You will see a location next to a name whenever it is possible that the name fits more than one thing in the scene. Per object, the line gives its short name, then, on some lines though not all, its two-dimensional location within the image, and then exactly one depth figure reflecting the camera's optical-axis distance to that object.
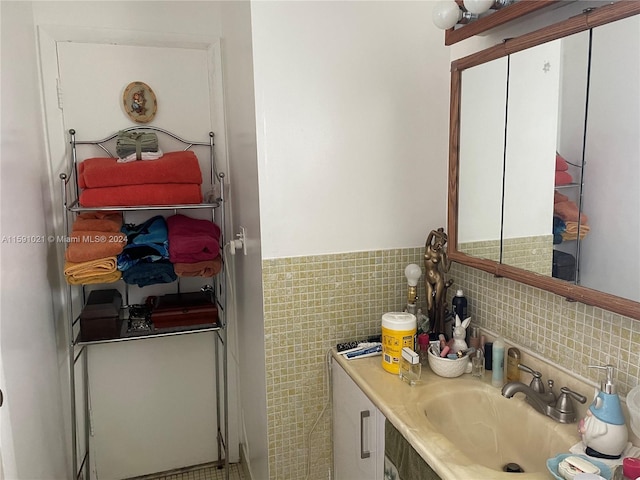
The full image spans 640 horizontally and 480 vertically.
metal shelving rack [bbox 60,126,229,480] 1.92
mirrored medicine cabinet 1.01
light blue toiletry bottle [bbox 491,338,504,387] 1.38
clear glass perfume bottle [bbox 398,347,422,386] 1.41
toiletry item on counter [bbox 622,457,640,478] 0.90
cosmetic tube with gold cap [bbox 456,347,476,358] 1.46
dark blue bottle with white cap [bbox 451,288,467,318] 1.58
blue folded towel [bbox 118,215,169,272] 1.87
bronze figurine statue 1.63
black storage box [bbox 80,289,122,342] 1.88
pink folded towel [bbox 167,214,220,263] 1.88
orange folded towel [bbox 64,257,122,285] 1.80
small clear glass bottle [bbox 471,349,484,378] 1.45
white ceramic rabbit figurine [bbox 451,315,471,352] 1.50
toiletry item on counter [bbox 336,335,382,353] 1.65
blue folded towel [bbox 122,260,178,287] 1.87
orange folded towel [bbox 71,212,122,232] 1.88
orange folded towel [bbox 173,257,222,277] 1.91
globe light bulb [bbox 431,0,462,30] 1.32
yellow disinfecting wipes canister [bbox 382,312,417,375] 1.47
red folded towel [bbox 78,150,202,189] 1.82
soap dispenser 1.02
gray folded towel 1.94
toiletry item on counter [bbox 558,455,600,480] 0.93
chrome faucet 1.18
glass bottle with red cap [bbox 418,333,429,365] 1.56
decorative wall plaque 2.06
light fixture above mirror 1.19
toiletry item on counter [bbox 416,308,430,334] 1.64
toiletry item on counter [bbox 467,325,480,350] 1.54
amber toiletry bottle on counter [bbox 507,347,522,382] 1.39
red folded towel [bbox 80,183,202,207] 1.82
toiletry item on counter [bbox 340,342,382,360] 1.60
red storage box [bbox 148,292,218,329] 1.97
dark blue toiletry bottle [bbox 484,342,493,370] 1.49
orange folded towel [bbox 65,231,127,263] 1.79
